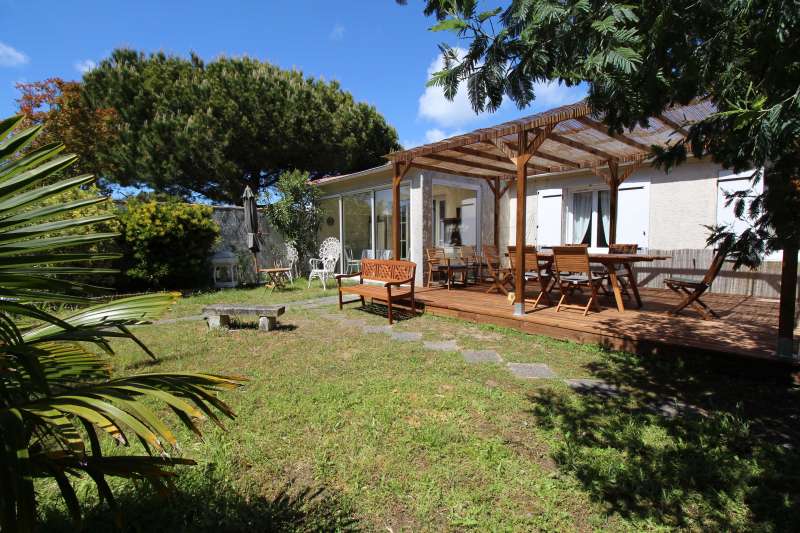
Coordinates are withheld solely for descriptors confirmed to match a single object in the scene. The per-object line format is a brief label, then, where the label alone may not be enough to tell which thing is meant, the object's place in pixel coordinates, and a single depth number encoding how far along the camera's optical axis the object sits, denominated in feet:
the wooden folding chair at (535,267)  19.71
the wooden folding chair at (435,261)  27.68
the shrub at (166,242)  26.03
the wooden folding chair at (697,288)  14.85
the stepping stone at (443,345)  15.01
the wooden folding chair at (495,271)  23.90
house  22.57
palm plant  2.53
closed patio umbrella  31.12
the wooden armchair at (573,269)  17.16
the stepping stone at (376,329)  17.93
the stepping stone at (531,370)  12.13
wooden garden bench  20.16
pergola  16.89
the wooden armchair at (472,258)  28.94
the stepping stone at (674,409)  9.63
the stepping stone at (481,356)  13.60
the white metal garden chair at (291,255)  36.07
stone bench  17.70
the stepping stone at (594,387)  10.87
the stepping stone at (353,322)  19.02
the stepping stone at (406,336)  16.56
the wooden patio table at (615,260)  17.55
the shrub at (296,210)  34.58
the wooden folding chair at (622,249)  24.08
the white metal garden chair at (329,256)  34.65
